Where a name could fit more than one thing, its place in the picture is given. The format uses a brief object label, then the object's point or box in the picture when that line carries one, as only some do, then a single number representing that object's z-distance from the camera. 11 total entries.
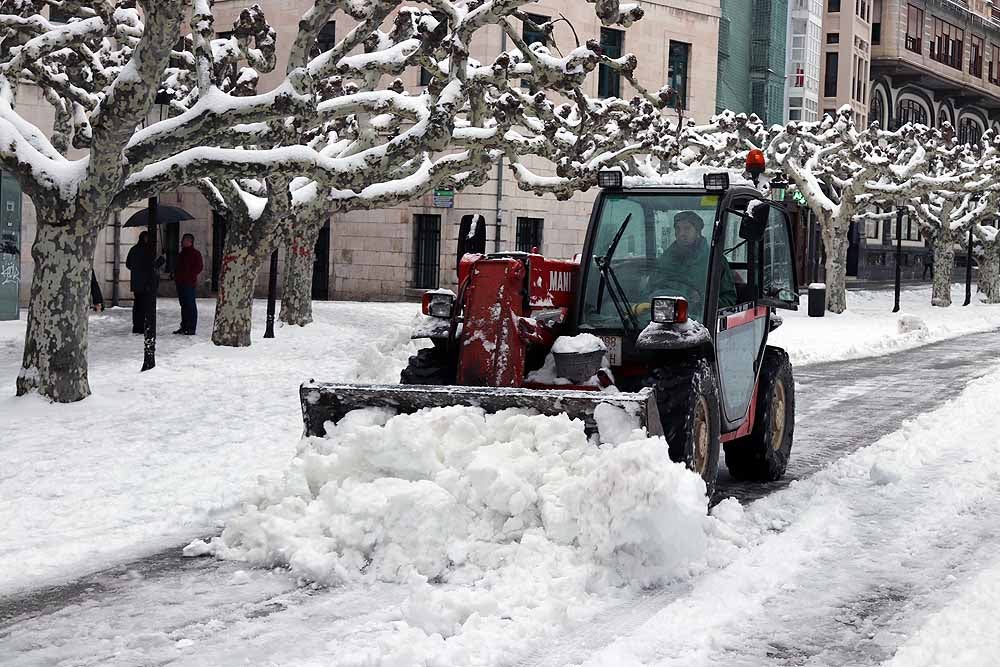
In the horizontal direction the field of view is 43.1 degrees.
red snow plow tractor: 7.28
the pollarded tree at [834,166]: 33.19
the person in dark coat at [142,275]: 16.11
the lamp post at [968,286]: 41.88
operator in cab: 8.16
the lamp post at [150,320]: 15.35
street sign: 34.31
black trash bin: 32.97
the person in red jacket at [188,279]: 19.94
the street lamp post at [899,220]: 36.22
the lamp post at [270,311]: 19.95
